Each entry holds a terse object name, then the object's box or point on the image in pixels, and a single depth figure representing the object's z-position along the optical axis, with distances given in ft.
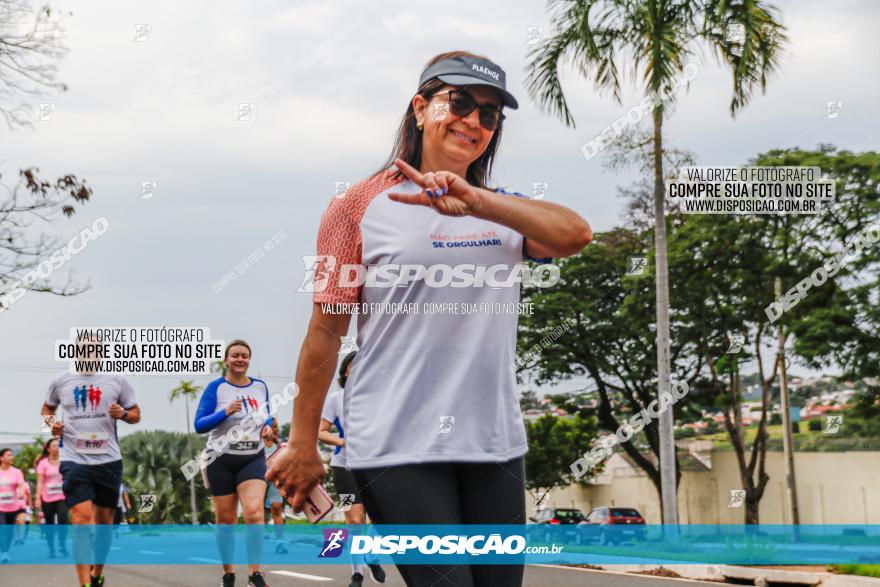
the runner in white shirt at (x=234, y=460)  25.62
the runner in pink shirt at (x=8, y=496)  45.83
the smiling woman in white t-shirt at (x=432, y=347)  8.61
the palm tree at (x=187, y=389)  176.96
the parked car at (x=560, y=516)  134.31
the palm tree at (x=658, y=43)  52.80
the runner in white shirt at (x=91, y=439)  25.93
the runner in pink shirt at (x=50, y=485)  47.11
